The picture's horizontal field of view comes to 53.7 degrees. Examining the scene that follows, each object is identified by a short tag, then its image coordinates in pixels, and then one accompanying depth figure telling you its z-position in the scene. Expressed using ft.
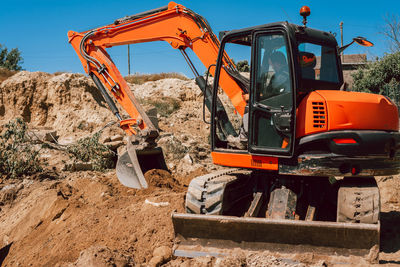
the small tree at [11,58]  117.91
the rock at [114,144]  32.19
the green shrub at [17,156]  27.48
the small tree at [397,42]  61.93
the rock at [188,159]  30.12
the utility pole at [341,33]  109.29
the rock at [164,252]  14.73
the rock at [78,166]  29.60
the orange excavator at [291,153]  13.53
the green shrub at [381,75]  57.21
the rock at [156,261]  14.39
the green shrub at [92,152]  30.73
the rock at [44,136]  35.17
